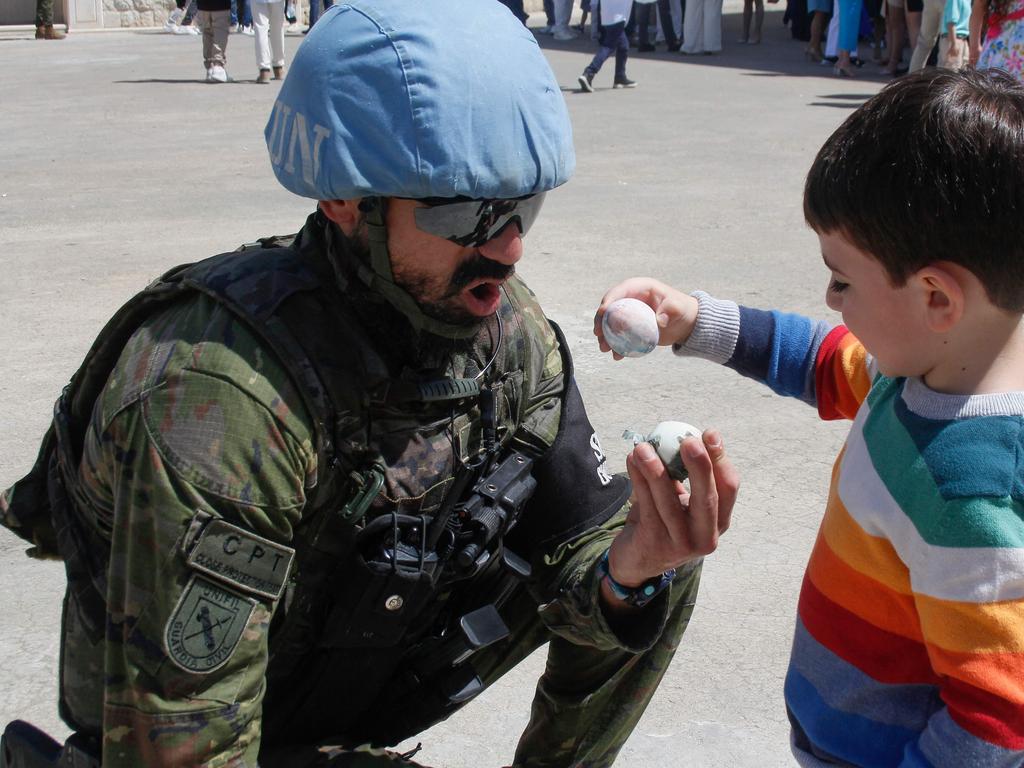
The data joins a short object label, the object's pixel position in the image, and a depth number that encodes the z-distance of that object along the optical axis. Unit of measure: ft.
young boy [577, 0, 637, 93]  39.63
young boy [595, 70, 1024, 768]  4.96
